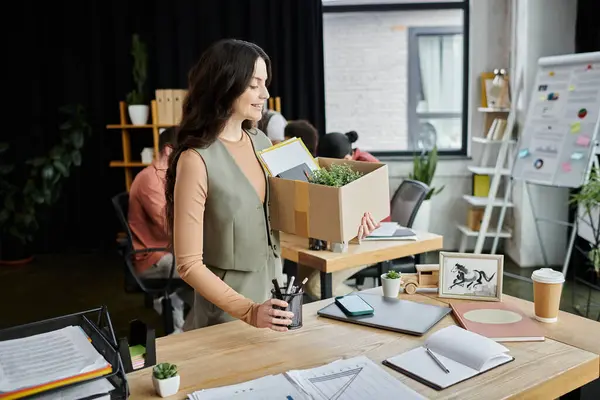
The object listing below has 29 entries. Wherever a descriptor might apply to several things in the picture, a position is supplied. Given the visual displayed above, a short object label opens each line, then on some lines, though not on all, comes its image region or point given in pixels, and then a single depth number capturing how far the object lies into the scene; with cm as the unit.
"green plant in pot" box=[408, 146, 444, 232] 514
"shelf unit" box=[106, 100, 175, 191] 530
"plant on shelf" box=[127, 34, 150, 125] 534
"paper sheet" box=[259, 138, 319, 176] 169
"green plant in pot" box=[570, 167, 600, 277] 341
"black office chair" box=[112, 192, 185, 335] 301
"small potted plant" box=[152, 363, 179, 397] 122
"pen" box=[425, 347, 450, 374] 129
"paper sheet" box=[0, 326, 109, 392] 106
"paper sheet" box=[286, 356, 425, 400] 119
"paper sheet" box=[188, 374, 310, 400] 120
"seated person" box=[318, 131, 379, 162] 337
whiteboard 382
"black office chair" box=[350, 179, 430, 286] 327
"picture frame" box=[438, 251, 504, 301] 170
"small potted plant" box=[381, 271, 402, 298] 174
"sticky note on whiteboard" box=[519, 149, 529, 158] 426
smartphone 162
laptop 153
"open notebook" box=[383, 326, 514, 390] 127
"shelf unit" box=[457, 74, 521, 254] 480
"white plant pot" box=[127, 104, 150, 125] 532
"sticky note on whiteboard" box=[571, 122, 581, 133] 388
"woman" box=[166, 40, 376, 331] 153
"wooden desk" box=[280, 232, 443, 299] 257
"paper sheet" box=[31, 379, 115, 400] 105
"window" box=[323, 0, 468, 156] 553
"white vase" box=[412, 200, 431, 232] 513
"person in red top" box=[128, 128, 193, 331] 312
